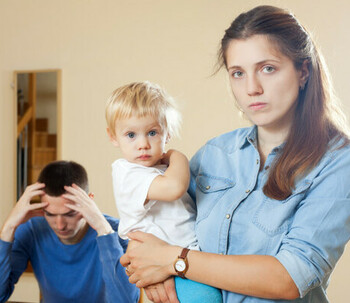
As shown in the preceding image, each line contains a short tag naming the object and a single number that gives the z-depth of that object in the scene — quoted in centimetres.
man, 241
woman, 117
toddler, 141
